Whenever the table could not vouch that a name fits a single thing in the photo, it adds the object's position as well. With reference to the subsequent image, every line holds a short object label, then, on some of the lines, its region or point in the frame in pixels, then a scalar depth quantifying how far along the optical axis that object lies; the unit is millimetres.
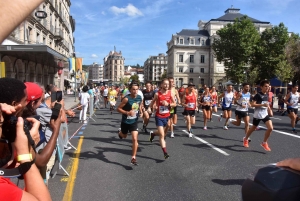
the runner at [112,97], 18000
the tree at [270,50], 55250
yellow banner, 10922
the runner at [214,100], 14414
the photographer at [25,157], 1640
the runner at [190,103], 10086
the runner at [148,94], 11195
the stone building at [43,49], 19512
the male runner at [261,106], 7672
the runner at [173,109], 9475
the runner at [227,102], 11747
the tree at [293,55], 36631
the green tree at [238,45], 59375
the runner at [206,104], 11534
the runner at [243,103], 9070
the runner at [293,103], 10956
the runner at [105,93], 23072
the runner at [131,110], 6351
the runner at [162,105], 6944
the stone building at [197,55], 87438
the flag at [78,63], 30456
